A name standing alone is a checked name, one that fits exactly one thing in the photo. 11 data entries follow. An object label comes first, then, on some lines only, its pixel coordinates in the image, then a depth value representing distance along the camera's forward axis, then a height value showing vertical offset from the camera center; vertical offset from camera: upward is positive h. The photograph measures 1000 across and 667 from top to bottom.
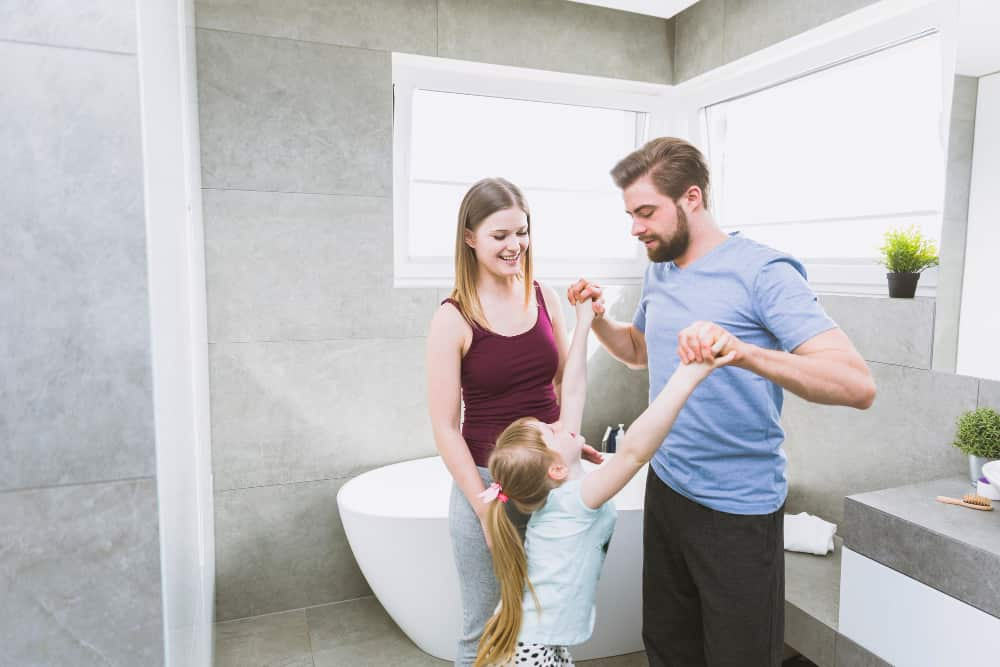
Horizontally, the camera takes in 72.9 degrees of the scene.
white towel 2.51 -1.00
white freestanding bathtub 2.43 -1.14
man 1.51 -0.35
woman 1.69 -0.25
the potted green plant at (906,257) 2.27 +0.04
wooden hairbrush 1.80 -0.62
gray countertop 1.55 -0.67
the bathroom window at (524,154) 3.12 +0.55
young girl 1.53 -0.66
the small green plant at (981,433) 1.95 -0.47
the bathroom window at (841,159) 2.43 +0.45
